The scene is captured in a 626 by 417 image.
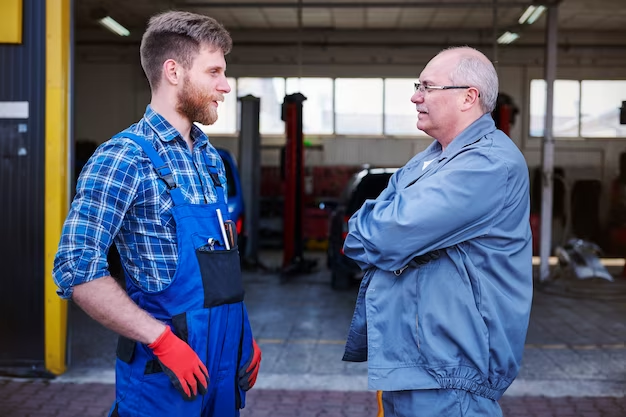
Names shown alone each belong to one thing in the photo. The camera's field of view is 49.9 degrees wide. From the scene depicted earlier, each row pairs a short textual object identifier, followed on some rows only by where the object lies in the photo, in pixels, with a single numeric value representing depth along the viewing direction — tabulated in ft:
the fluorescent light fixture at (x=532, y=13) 43.03
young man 6.35
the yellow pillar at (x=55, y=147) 16.79
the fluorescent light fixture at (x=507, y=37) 51.62
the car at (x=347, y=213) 29.89
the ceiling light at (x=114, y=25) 50.86
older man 6.54
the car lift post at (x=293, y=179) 38.42
